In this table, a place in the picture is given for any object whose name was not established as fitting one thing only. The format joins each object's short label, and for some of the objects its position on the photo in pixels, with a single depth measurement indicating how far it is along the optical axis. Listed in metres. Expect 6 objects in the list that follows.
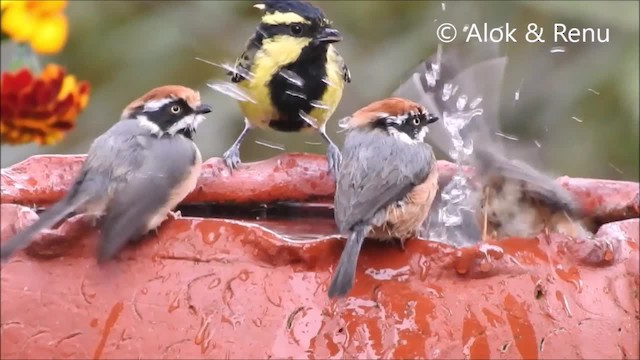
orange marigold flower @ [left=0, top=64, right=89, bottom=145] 4.46
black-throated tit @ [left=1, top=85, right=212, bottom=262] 4.75
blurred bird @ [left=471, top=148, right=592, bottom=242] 6.16
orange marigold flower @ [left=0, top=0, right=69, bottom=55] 4.61
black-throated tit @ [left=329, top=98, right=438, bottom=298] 5.15
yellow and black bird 7.79
